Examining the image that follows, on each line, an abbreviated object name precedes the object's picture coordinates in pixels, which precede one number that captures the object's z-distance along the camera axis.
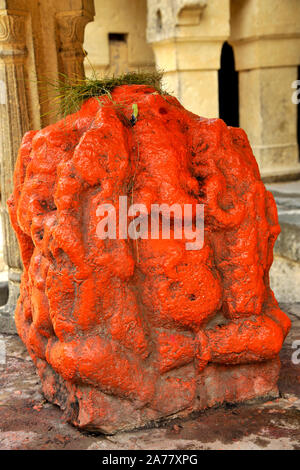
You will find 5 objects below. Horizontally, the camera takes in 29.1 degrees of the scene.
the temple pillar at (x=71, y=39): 3.45
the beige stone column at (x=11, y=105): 3.15
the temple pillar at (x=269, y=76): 7.23
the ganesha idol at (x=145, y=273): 2.08
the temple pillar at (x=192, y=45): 6.64
